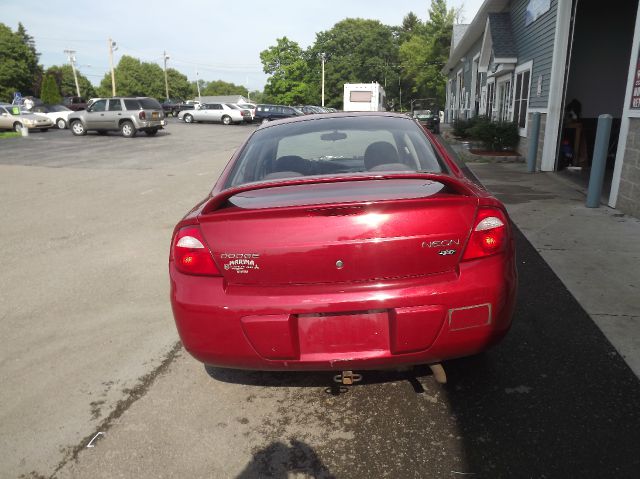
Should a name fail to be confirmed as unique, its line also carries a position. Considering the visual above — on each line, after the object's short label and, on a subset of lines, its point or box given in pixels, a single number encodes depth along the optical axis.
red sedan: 2.34
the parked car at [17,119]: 27.68
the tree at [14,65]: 67.38
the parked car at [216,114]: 37.72
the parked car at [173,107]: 53.55
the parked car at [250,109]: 38.41
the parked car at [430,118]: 29.10
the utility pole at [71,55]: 80.31
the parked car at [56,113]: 31.40
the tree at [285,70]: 73.12
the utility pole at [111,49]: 59.58
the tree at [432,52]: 49.94
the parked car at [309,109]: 43.85
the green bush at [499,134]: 15.09
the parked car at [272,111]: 38.25
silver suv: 25.38
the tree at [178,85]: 119.69
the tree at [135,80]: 107.31
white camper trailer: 40.56
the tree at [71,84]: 101.94
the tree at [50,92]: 52.62
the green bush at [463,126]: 18.82
